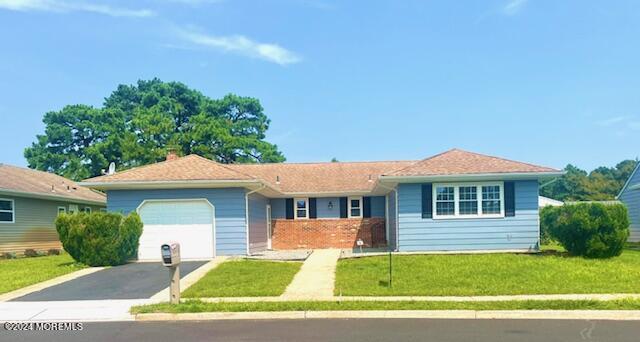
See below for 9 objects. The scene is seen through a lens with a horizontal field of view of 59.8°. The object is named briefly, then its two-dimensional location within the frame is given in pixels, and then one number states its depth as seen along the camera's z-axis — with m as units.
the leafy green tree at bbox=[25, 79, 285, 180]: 45.62
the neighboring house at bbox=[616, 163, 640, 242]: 27.27
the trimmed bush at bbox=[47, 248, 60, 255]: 26.43
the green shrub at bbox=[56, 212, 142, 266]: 17.44
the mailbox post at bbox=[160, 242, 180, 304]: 10.72
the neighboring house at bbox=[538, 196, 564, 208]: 41.44
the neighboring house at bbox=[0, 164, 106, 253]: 23.97
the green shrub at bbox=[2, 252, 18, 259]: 23.22
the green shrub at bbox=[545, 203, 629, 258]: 16.50
